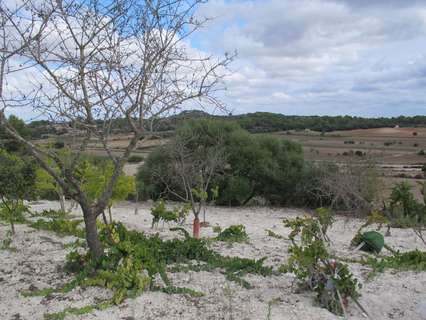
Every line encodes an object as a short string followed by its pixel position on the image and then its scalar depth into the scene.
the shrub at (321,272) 4.72
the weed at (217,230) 10.14
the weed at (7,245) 7.17
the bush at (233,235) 8.50
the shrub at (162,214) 9.73
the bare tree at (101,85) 5.08
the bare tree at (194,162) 11.26
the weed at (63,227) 8.46
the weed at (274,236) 9.08
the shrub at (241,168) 18.62
